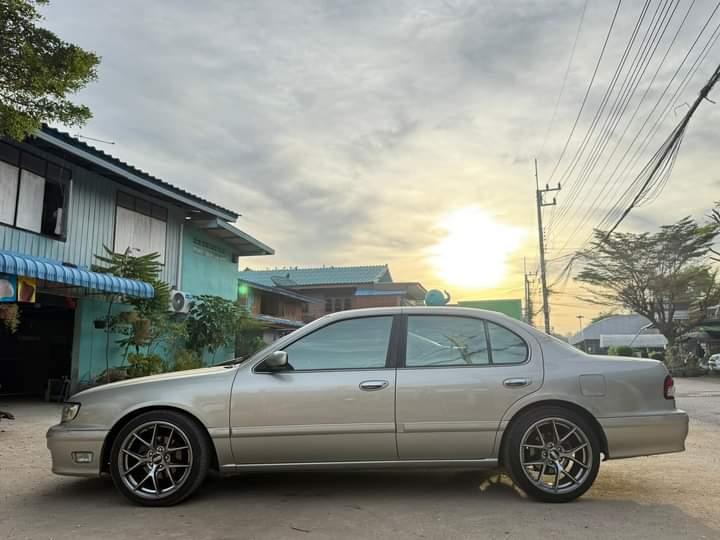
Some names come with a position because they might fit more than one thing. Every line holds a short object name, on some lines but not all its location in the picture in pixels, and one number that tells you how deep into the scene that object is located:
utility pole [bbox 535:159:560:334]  31.86
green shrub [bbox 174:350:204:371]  13.84
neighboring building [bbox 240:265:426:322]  37.25
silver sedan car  4.35
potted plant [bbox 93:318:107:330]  12.80
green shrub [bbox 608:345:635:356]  33.24
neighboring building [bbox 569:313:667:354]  61.27
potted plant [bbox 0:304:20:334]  9.30
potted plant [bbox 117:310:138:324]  12.34
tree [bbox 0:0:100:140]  6.63
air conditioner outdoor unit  14.52
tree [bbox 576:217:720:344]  30.70
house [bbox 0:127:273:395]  10.50
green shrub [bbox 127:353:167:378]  12.14
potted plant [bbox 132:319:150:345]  12.45
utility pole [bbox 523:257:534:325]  56.48
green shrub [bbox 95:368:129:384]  12.05
